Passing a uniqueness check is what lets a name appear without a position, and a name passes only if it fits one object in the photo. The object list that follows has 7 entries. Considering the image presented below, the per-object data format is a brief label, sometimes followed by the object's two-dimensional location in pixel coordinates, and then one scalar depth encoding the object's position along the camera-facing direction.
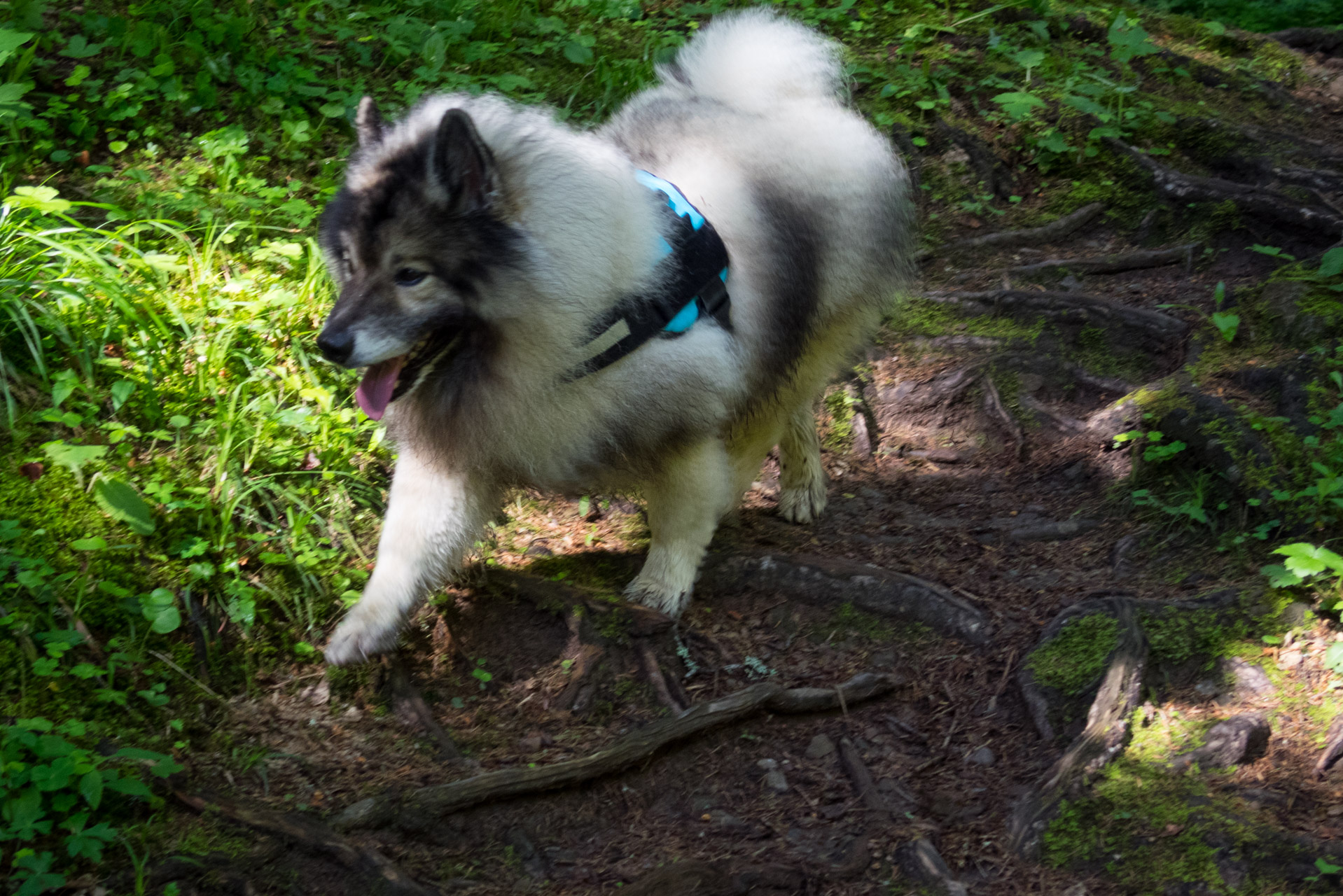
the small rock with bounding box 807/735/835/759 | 3.03
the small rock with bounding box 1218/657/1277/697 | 2.95
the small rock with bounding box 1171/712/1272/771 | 2.74
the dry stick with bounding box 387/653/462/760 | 2.88
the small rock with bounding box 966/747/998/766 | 2.95
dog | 2.71
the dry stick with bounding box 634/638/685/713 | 3.14
